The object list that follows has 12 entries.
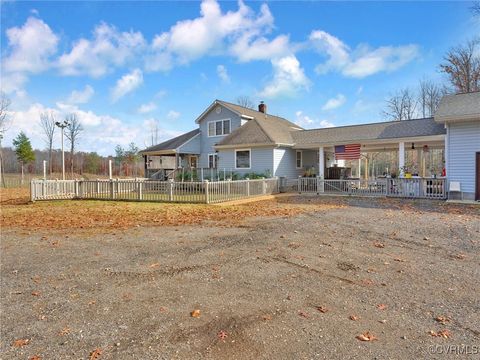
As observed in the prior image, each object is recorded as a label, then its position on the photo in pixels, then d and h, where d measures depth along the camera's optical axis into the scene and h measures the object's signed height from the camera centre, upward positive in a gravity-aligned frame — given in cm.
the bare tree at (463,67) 3092 +1073
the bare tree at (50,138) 4175 +526
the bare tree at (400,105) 4148 +912
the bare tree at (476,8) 2244 +1207
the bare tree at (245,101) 5512 +1310
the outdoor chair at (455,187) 1465 -81
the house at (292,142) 1473 +196
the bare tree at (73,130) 4456 +686
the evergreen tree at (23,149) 3825 +350
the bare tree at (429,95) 3828 +971
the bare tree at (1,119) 3306 +631
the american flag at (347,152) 1964 +133
